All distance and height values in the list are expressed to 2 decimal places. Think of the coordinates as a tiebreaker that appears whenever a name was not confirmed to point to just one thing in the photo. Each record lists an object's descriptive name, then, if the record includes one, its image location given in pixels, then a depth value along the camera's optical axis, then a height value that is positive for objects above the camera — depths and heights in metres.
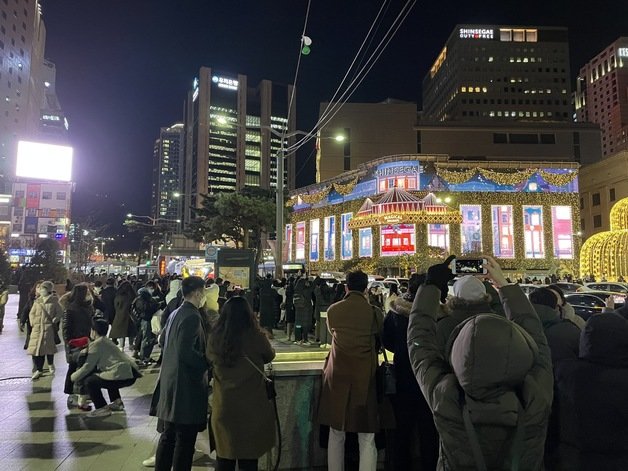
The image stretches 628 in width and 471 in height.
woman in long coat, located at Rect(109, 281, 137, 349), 10.47 -1.04
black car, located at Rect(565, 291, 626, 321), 13.78 -1.01
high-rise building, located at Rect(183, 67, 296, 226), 120.12 +35.67
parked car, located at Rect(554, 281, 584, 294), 18.60 -0.83
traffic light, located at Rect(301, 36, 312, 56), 15.20 +7.54
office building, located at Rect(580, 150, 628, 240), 43.60 +7.96
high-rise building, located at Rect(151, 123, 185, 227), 180.71 +41.64
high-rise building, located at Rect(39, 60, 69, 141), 114.31 +40.23
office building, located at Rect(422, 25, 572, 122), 112.44 +47.84
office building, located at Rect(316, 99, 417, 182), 58.78 +16.80
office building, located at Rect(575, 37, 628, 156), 116.38 +47.30
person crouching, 6.05 -1.41
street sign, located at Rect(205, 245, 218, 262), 20.12 +0.57
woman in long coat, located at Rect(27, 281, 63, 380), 8.38 -1.15
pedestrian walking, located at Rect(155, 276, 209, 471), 3.71 -1.01
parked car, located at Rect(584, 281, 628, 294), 18.44 -0.79
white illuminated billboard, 36.19 +8.33
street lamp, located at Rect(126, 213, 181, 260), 55.71 +3.58
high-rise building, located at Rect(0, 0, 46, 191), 79.44 +35.52
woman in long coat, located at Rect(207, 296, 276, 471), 3.38 -0.90
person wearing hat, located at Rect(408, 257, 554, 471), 2.13 -0.63
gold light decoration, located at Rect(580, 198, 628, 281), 24.95 +0.96
